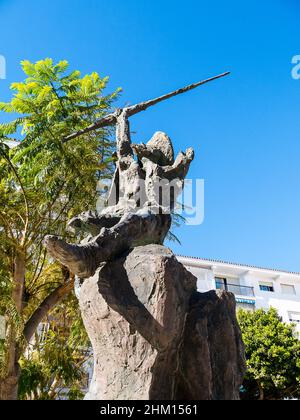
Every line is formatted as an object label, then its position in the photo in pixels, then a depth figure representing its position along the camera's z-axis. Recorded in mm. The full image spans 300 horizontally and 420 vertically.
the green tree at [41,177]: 7961
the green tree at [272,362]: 14055
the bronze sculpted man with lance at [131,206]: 2871
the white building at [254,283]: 24703
